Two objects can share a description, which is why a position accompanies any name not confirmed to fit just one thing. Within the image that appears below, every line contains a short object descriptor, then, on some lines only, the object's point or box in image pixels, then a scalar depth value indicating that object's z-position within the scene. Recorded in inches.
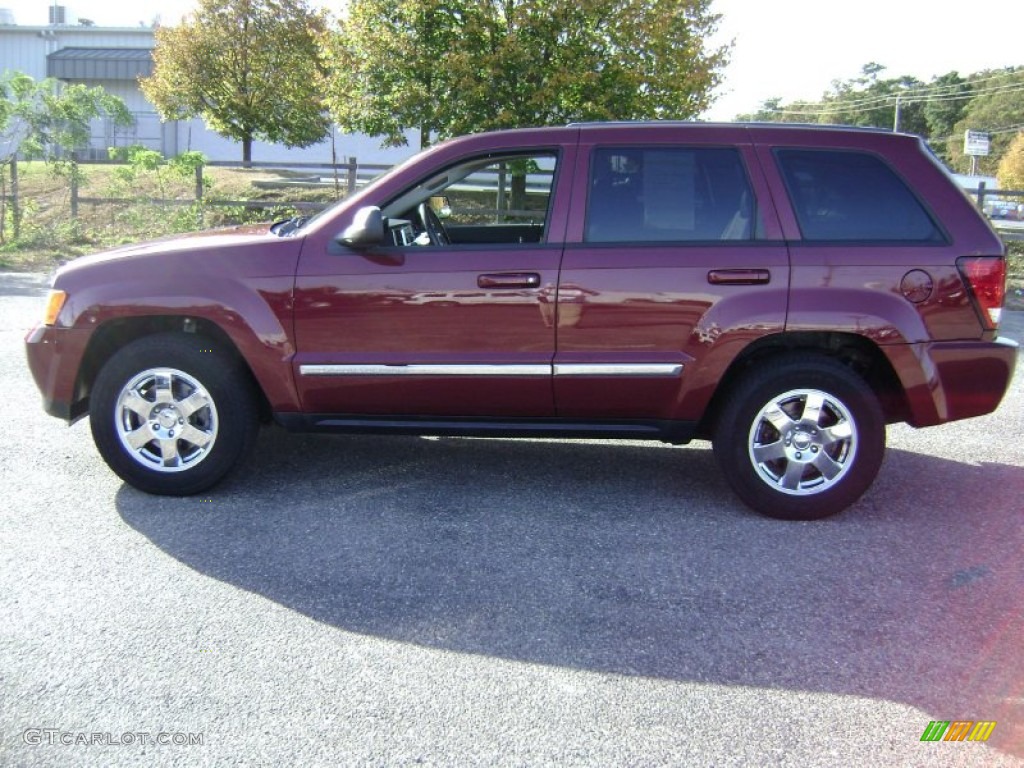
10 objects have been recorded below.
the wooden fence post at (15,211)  582.6
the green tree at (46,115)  550.6
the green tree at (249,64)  817.5
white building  1234.6
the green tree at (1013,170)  1627.7
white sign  1739.7
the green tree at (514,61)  537.6
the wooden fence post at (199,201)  605.6
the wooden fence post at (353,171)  645.3
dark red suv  168.4
